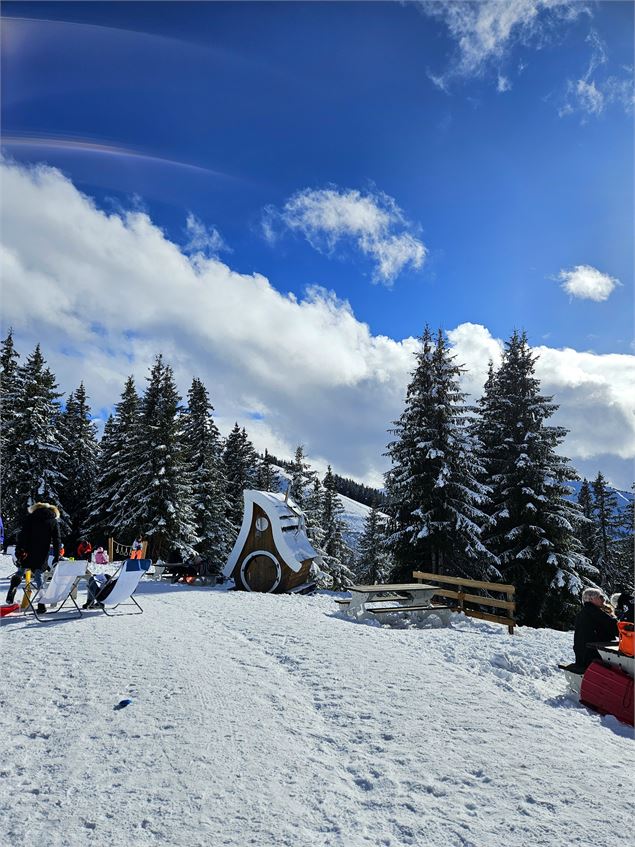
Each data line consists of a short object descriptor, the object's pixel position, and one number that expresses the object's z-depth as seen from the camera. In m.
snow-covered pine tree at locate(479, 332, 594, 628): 18.42
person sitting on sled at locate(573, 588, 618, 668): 6.81
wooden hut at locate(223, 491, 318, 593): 15.55
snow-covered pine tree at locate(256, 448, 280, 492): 41.22
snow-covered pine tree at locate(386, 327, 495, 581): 18.39
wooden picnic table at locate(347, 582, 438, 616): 10.39
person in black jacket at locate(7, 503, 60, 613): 8.92
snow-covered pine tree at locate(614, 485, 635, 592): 30.69
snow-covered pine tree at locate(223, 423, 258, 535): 38.75
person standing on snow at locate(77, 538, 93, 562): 23.77
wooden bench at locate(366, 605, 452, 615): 10.00
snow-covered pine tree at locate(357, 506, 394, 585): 38.50
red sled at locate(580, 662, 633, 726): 5.72
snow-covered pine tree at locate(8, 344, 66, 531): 32.38
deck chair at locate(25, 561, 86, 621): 8.47
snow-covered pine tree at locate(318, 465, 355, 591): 39.66
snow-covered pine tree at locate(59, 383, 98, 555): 36.50
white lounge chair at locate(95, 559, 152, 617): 9.09
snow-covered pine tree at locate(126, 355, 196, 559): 27.70
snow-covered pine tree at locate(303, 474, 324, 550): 31.46
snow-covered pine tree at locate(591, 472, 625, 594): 32.97
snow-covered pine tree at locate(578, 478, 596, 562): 33.69
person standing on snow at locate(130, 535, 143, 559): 20.79
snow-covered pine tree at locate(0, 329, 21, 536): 31.81
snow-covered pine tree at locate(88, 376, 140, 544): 29.88
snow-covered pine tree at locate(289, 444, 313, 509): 34.16
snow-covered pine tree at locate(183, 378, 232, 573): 32.38
